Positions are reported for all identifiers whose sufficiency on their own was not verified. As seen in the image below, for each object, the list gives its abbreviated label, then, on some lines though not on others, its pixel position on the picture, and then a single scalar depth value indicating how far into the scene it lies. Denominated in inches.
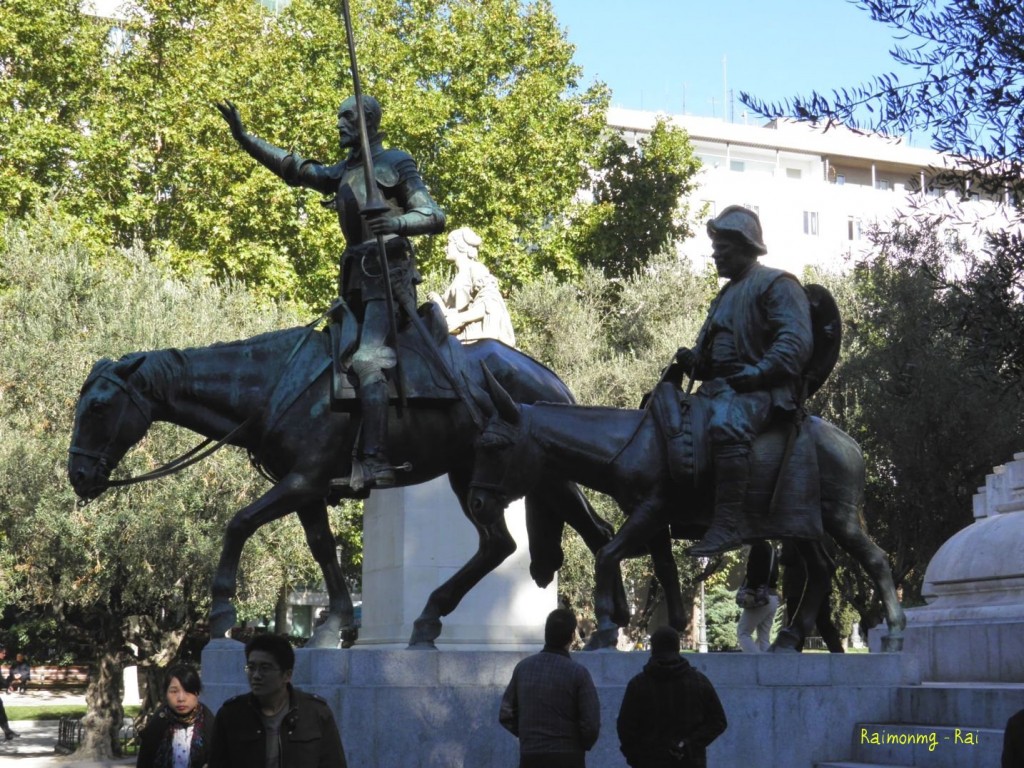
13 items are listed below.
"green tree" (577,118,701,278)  1861.5
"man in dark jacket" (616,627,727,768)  317.4
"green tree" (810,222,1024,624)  1481.3
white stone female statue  679.1
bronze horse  441.7
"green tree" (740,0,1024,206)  504.7
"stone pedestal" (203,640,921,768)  401.1
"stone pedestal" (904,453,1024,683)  518.3
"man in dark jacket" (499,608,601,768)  319.6
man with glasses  226.4
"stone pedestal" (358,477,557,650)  622.5
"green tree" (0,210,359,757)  1123.9
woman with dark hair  265.6
